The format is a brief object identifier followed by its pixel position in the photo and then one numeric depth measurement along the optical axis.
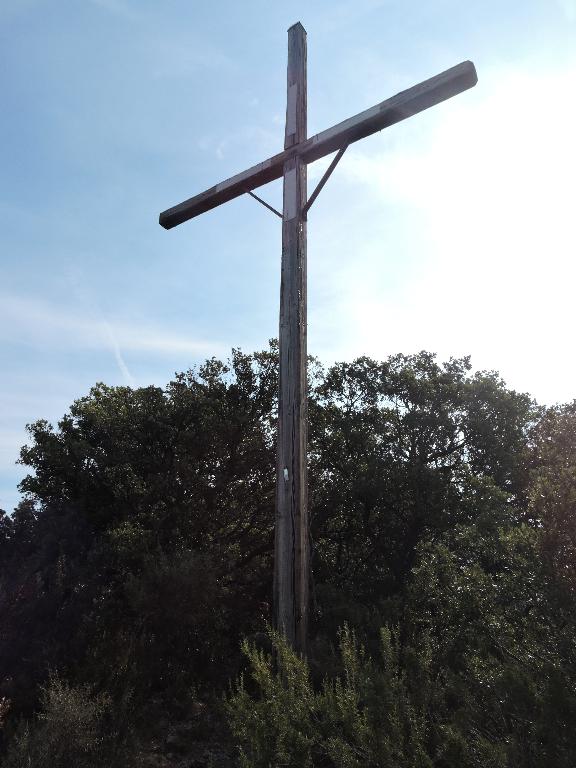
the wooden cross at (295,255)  4.22
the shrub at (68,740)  5.50
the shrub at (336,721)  2.92
